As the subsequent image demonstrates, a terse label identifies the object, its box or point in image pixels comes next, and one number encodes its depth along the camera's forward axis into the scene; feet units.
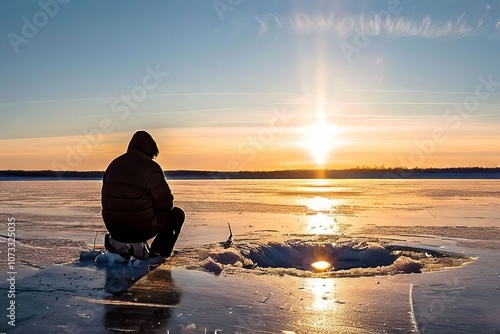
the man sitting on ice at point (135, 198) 19.61
